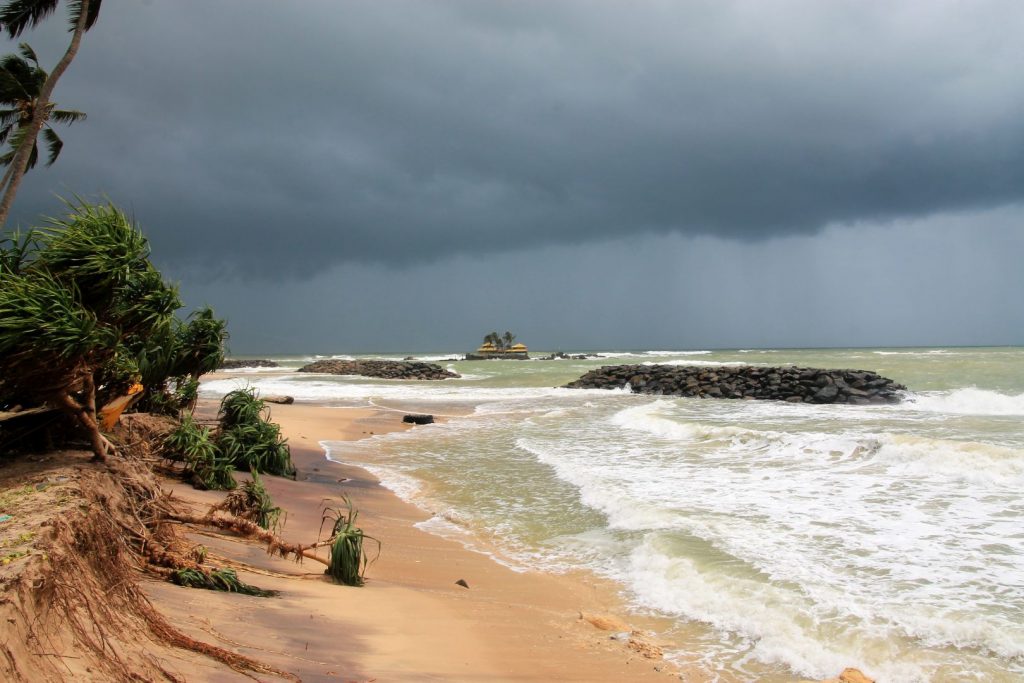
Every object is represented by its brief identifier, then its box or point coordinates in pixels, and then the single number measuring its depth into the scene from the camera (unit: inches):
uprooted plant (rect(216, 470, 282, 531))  237.3
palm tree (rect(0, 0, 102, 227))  583.2
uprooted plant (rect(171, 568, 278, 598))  161.9
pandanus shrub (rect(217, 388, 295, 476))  361.7
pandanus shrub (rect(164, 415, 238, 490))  295.1
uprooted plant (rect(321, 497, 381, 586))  199.2
